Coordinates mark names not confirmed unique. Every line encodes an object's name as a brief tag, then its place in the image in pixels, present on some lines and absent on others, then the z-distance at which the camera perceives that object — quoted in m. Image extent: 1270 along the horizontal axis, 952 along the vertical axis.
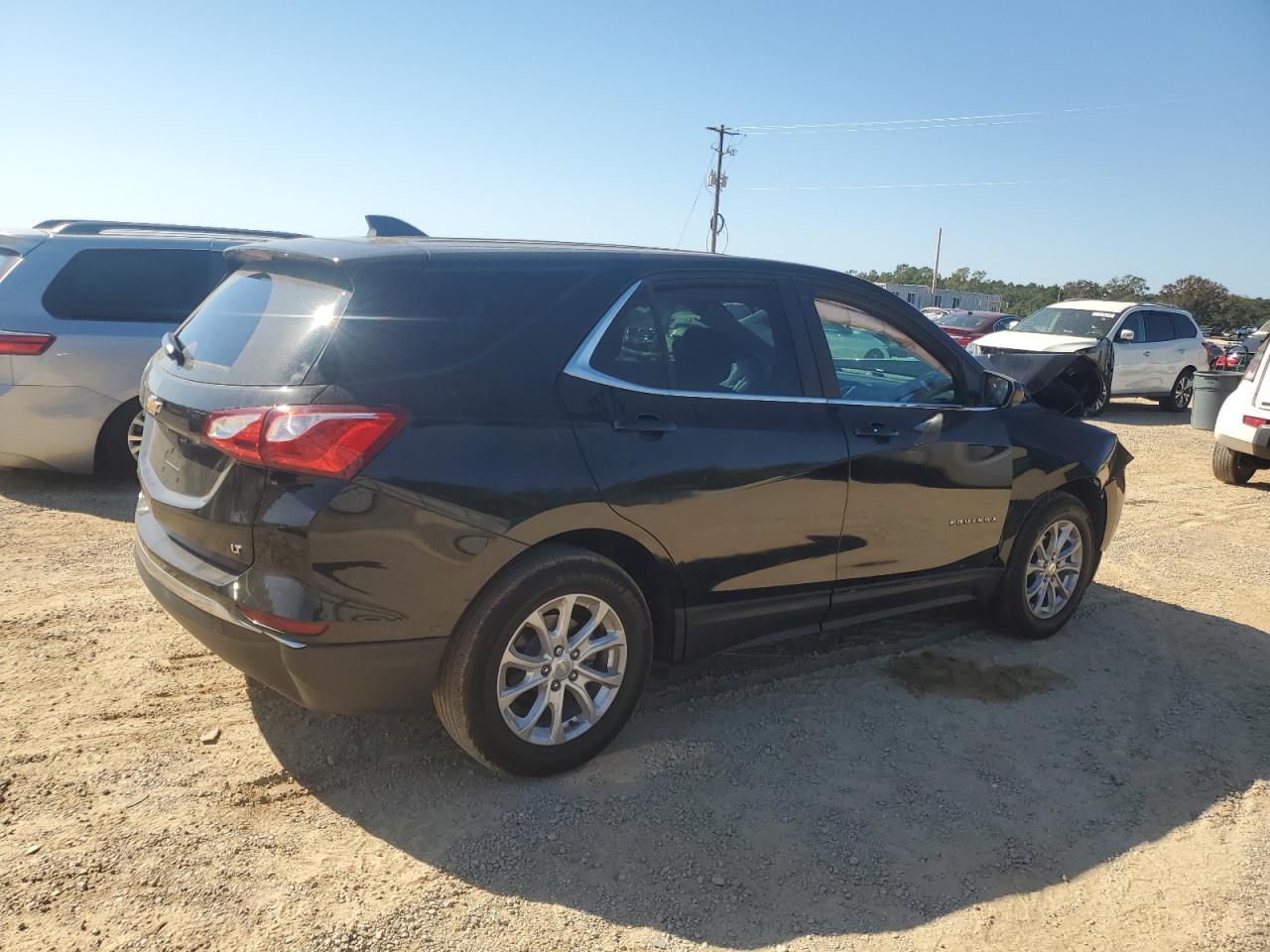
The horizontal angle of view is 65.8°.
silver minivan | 6.54
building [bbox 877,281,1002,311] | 65.45
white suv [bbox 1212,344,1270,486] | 9.16
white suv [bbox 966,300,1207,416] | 15.41
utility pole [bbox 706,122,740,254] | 51.91
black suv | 2.87
